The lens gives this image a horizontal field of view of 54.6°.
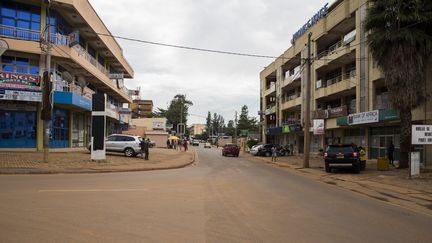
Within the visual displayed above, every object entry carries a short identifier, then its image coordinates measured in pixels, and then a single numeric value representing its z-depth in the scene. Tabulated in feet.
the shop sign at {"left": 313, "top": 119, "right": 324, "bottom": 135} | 114.11
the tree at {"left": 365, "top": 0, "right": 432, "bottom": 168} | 74.84
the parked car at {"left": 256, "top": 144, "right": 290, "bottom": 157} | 167.84
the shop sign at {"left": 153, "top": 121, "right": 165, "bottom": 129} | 302.45
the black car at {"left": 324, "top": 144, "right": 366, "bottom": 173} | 77.05
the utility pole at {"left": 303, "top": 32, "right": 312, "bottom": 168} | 92.80
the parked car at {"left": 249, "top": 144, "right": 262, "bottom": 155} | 171.83
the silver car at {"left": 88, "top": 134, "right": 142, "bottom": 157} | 103.77
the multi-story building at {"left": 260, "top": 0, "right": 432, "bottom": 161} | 106.73
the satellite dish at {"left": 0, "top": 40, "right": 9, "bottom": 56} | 38.59
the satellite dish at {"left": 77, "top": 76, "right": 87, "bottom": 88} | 123.02
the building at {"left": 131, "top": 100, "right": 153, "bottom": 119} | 359.25
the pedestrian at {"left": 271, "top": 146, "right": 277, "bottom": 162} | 130.31
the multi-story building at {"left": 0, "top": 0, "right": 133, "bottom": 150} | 94.89
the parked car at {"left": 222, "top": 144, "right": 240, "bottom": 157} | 164.28
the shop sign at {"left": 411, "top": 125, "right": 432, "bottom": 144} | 64.03
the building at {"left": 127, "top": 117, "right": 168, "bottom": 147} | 228.02
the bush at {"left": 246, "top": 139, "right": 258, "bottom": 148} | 232.51
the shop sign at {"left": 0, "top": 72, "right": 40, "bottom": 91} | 91.97
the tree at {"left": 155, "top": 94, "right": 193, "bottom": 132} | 410.72
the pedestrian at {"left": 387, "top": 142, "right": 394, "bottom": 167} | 90.44
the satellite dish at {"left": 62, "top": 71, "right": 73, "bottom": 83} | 106.61
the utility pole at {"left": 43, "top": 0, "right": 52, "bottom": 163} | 70.74
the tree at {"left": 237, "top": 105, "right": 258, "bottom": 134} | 412.77
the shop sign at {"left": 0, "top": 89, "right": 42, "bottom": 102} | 91.40
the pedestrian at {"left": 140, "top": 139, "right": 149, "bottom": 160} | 99.39
